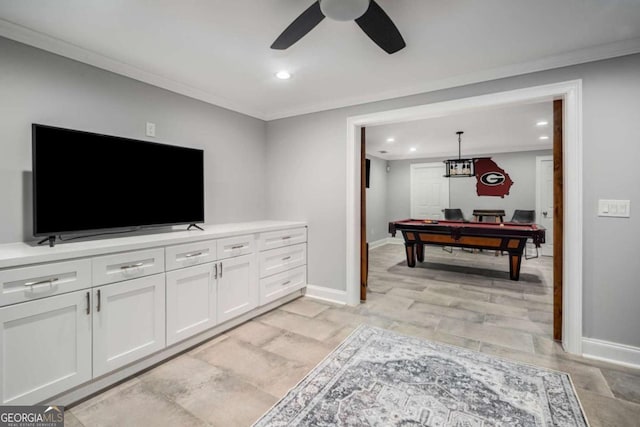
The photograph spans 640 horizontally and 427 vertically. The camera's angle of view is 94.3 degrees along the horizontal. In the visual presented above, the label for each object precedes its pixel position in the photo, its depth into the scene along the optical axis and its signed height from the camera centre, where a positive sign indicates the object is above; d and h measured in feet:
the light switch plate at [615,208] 7.21 +0.08
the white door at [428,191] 25.63 +1.88
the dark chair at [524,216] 21.87 -0.34
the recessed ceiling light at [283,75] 8.74 +4.13
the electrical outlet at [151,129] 8.85 +2.53
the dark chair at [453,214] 24.35 -0.18
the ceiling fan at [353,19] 4.58 +3.32
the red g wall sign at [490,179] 23.39 +2.64
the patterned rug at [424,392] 5.38 -3.73
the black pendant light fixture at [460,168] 17.47 +2.64
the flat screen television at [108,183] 6.25 +0.76
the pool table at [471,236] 14.37 -1.25
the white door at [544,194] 21.74 +1.30
